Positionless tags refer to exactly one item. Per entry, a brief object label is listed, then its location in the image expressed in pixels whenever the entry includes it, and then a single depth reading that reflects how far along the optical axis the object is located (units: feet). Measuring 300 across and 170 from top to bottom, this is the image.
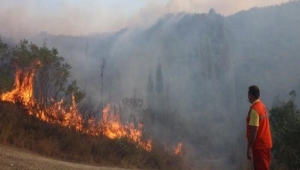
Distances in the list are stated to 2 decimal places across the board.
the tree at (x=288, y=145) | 42.45
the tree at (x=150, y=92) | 208.03
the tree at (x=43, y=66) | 66.64
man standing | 20.98
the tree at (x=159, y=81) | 224.20
